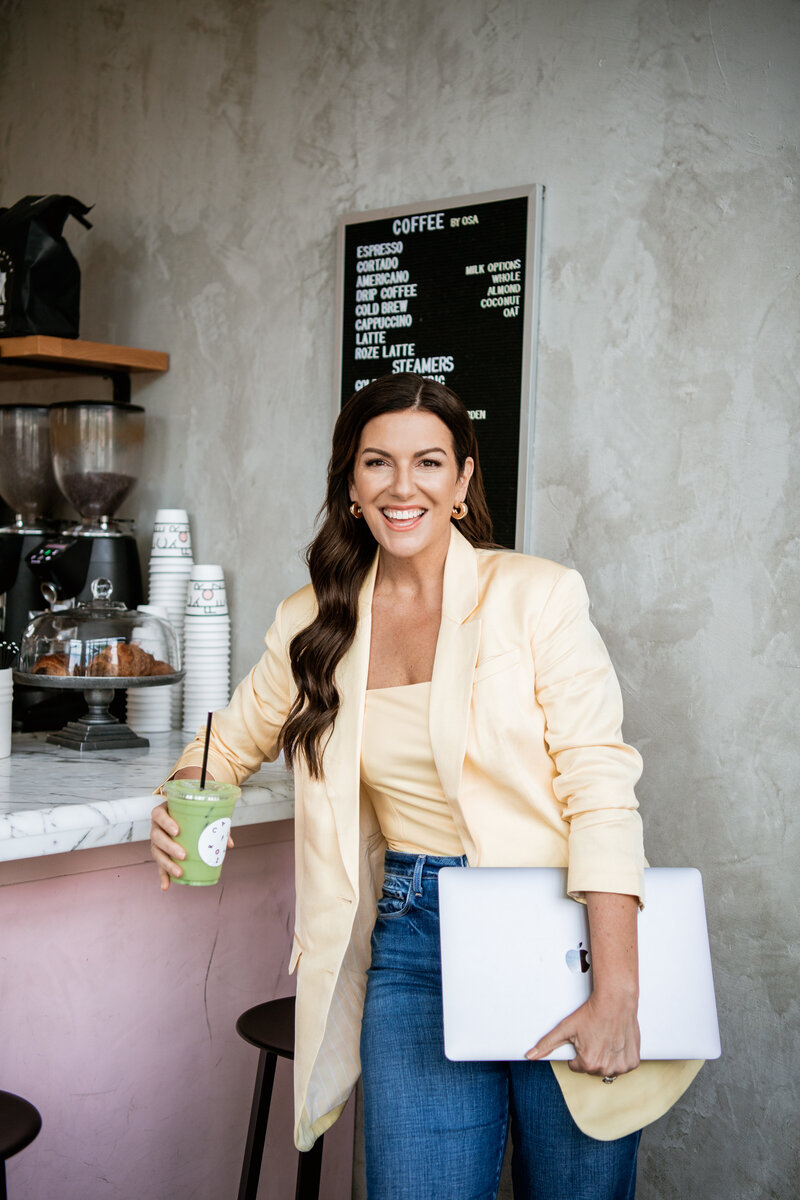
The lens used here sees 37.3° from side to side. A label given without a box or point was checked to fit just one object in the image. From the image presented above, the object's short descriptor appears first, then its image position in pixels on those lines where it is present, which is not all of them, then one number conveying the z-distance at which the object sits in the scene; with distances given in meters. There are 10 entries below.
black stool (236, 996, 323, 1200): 1.92
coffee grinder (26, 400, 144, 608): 2.89
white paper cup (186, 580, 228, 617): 2.73
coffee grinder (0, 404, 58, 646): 2.98
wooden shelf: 2.88
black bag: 2.87
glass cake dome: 2.44
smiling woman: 1.57
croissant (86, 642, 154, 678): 2.45
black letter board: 2.32
